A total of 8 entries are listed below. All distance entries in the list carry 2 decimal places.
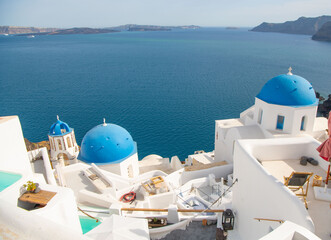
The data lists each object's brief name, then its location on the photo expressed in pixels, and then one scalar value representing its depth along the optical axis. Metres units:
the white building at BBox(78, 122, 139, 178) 19.00
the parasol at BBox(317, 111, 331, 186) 6.91
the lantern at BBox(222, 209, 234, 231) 9.51
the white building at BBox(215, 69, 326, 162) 16.55
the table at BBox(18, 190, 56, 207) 6.62
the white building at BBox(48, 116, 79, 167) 22.59
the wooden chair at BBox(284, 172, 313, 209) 6.63
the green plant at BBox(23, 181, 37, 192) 6.97
